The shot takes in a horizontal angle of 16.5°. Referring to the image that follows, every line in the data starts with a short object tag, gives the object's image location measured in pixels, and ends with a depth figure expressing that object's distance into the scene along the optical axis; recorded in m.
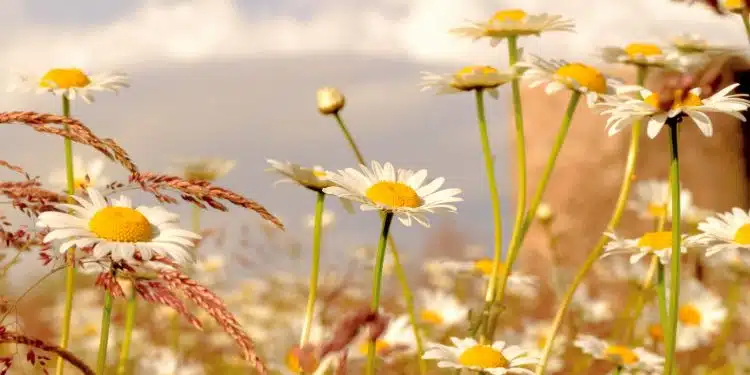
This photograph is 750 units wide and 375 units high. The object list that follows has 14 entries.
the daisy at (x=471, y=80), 0.99
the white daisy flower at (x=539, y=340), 1.18
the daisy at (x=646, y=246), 0.97
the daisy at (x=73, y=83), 1.03
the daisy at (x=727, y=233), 0.95
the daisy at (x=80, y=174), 1.08
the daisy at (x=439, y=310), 1.18
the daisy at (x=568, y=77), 0.99
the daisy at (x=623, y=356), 1.04
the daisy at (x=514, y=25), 1.02
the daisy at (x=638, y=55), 1.05
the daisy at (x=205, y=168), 1.18
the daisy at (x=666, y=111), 0.92
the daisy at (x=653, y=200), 1.17
